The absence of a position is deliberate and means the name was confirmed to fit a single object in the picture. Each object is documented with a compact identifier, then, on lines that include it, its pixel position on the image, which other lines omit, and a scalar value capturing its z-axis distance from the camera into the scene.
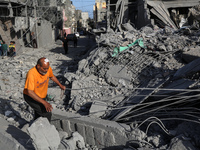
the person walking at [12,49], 12.58
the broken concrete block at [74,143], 3.00
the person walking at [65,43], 14.01
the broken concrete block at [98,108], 4.12
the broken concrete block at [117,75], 5.93
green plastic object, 7.17
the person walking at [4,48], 12.40
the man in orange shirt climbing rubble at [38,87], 3.03
